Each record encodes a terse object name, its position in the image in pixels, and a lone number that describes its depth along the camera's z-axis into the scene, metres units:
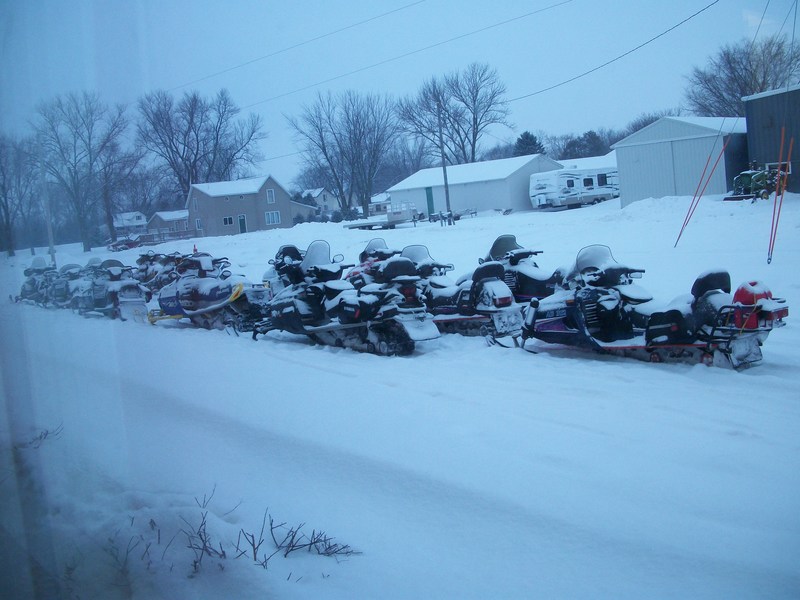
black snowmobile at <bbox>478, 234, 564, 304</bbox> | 10.07
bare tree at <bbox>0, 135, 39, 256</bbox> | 8.02
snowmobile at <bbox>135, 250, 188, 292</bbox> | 14.54
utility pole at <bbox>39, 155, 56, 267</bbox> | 9.34
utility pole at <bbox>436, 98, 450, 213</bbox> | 29.05
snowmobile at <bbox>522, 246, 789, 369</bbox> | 6.50
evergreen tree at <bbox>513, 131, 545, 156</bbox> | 56.34
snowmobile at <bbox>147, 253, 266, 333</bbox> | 11.48
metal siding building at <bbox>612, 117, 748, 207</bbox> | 24.16
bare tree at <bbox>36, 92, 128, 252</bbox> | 8.95
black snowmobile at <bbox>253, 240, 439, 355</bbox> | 8.79
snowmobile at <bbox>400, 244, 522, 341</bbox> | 9.16
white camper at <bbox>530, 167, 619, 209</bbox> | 37.97
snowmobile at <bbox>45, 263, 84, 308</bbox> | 12.98
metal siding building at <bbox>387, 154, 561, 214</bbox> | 41.84
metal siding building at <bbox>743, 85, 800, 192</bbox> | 19.00
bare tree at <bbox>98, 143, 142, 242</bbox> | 11.76
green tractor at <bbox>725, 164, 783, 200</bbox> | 19.33
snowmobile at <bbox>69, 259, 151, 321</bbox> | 13.71
